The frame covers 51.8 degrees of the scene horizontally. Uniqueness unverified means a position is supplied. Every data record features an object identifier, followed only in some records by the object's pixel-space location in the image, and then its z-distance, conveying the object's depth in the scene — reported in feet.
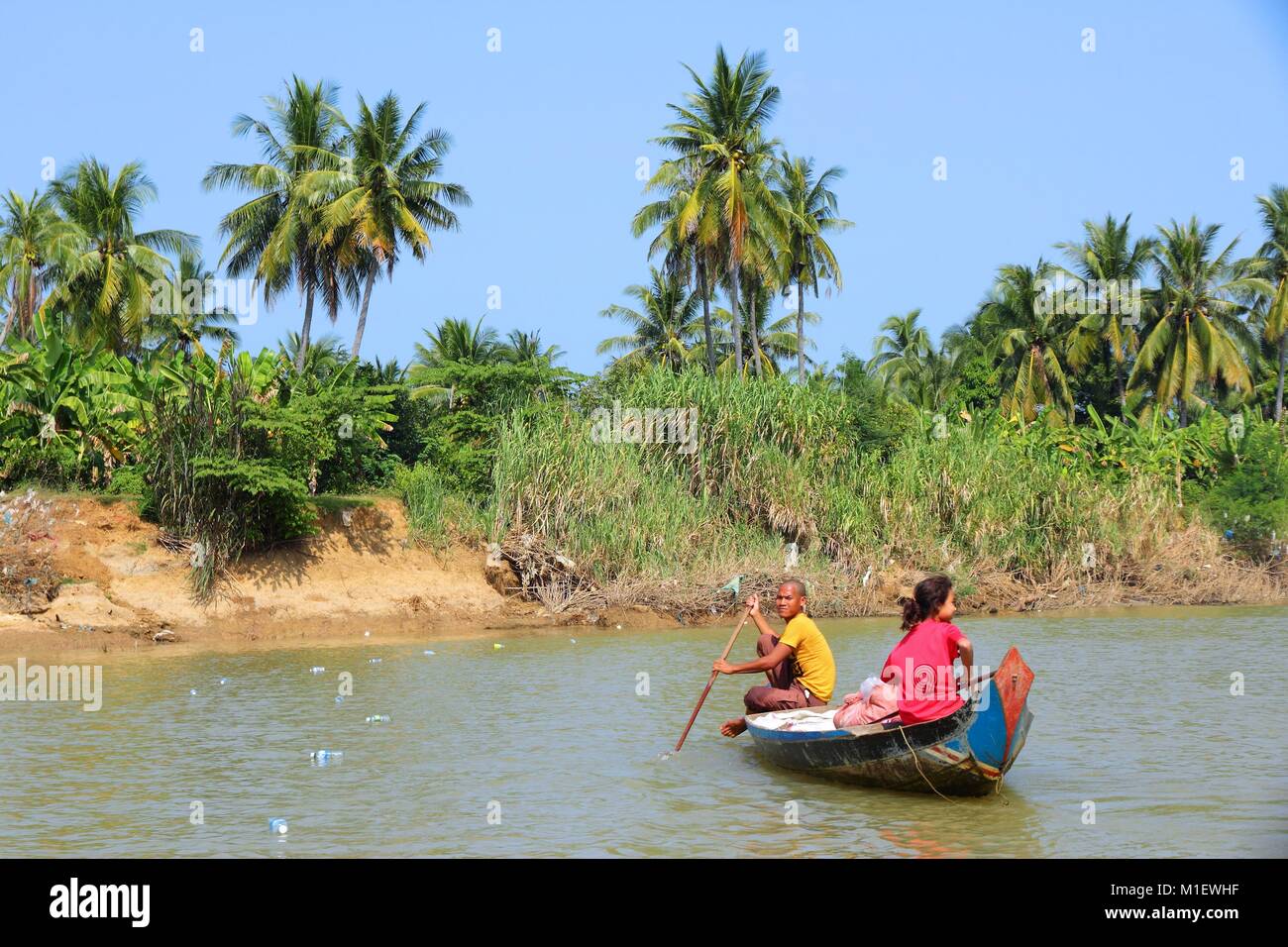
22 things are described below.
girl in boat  31.42
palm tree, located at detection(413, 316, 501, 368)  146.41
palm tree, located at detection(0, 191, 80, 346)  119.85
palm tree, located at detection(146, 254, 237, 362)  139.23
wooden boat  30.83
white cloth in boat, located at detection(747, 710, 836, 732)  35.94
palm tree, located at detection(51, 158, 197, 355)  119.34
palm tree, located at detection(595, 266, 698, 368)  160.76
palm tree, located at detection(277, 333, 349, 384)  119.21
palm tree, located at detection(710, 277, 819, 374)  156.56
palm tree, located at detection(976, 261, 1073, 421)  151.93
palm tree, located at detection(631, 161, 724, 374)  114.01
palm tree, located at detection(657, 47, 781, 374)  114.21
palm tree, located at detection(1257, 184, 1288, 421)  141.38
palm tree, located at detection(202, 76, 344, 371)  114.42
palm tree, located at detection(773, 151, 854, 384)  136.67
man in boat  38.34
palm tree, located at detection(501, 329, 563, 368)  152.87
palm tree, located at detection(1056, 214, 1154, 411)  149.89
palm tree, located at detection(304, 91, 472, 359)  111.86
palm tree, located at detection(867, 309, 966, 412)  175.73
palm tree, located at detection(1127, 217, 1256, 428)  139.95
